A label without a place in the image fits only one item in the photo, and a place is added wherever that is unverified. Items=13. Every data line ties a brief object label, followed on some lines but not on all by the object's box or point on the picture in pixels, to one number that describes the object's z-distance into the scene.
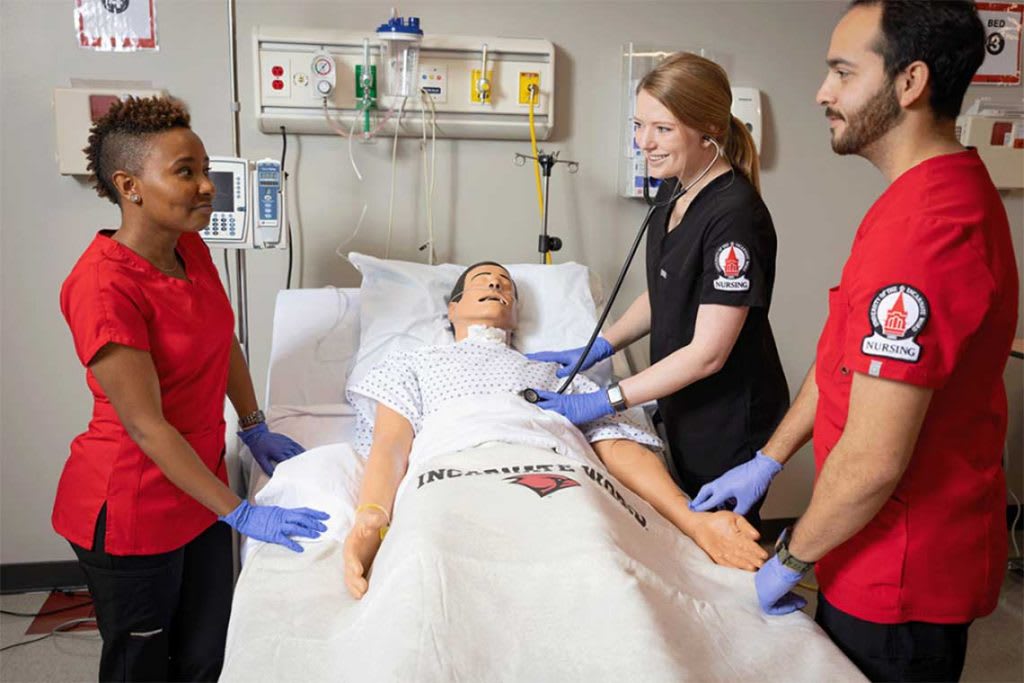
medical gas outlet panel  2.38
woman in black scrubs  1.65
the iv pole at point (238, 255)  2.12
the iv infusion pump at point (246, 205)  2.04
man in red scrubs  1.04
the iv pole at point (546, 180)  2.45
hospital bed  1.11
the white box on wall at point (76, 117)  2.31
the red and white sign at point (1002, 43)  2.80
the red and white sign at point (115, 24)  2.34
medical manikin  1.50
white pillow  2.23
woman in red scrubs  1.45
